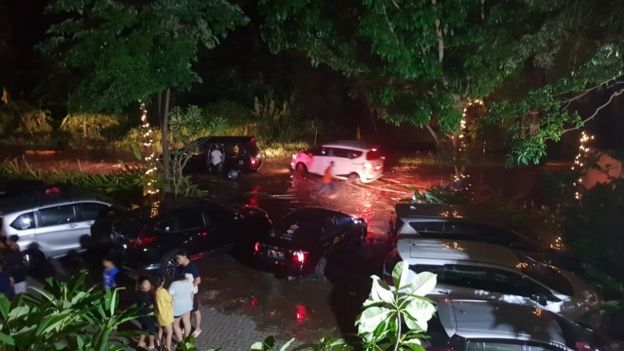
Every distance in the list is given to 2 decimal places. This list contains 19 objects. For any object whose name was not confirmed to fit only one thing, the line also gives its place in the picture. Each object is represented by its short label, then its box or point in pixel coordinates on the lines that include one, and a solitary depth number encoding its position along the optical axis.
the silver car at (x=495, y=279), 9.20
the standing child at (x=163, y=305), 8.09
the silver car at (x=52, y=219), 12.02
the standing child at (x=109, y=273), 9.36
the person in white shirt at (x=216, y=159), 20.61
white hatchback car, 20.11
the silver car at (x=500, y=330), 7.17
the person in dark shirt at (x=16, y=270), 9.42
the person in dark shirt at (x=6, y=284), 8.69
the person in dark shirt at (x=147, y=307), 8.34
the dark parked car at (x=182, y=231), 11.45
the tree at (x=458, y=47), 9.60
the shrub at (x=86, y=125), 27.99
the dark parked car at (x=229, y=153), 20.75
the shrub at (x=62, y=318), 4.90
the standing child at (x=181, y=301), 8.51
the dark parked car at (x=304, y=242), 11.47
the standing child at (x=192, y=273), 8.95
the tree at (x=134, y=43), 13.42
